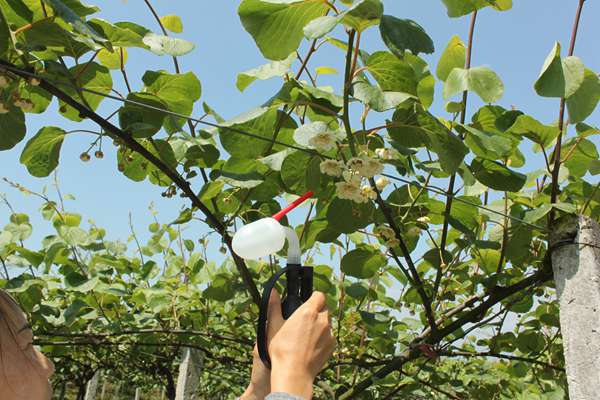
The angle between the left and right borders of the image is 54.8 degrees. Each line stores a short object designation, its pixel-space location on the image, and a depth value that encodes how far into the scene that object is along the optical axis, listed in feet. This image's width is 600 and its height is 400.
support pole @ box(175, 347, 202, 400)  11.99
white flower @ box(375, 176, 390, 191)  4.77
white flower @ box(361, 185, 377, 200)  4.23
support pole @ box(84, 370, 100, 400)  24.38
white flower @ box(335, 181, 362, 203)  4.19
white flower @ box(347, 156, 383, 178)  3.86
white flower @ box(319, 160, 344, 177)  4.07
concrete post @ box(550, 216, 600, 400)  4.00
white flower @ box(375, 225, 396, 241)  4.97
